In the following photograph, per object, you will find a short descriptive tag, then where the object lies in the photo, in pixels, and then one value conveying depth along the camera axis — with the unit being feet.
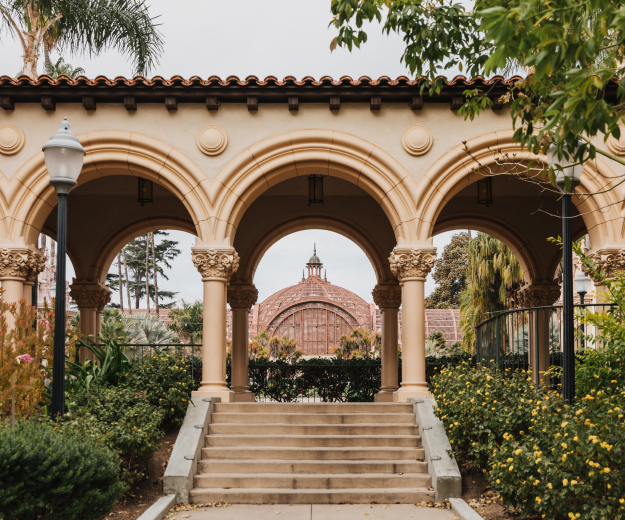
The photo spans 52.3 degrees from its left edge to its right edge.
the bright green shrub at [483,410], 25.25
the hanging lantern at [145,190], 44.24
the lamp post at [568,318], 23.03
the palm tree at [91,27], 59.93
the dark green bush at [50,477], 17.10
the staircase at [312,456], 26.76
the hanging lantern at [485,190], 44.83
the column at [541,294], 50.85
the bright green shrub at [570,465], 18.84
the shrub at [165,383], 31.60
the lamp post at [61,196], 21.52
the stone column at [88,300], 49.52
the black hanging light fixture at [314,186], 44.42
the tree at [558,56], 13.83
